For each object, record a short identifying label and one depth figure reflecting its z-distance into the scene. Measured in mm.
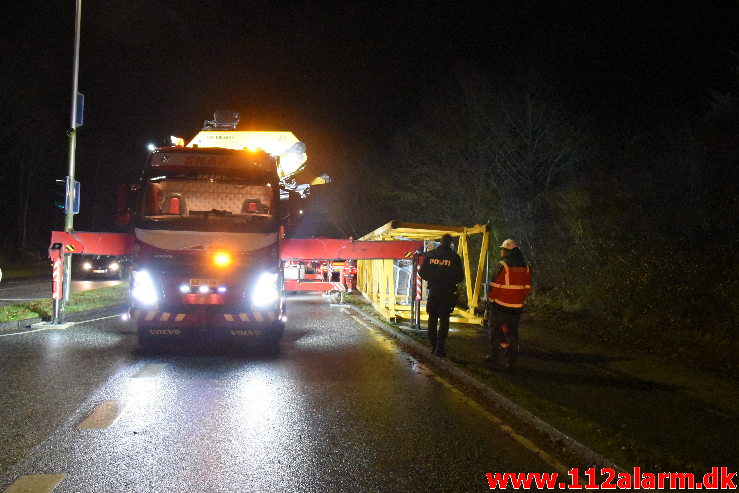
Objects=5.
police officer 9383
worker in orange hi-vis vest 8391
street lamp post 14211
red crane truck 9383
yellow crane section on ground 12631
